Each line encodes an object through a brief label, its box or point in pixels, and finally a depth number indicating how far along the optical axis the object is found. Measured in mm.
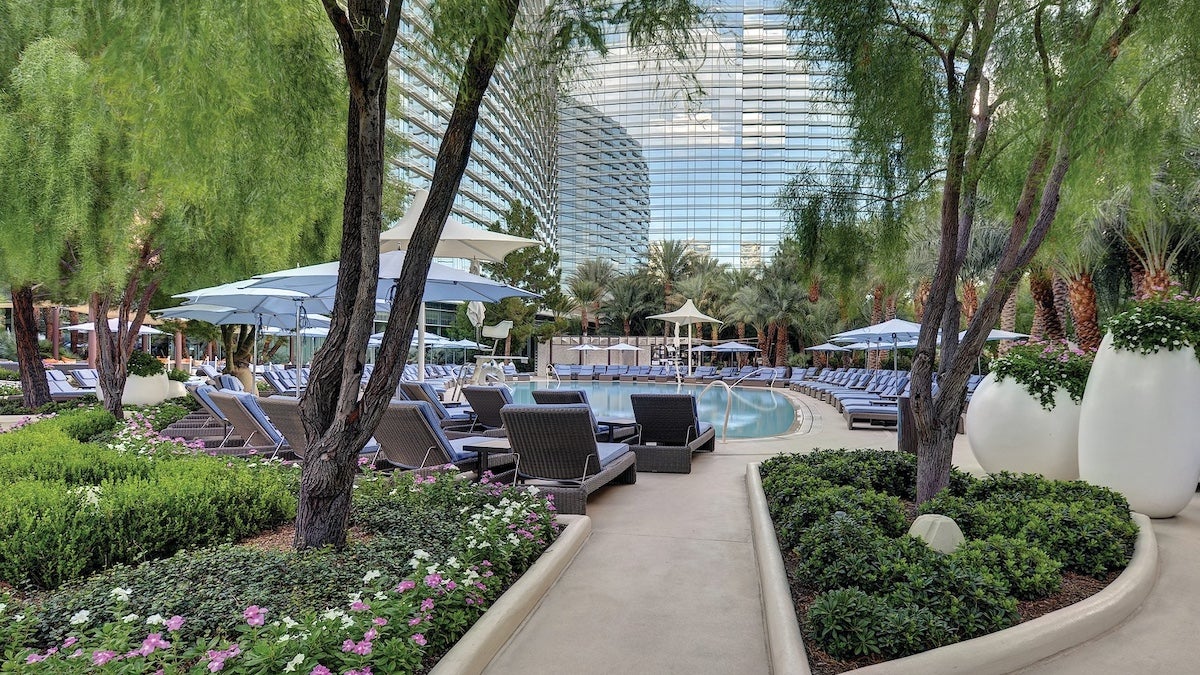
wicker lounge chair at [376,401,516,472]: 6215
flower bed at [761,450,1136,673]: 3107
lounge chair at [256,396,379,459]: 6906
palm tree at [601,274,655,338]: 51969
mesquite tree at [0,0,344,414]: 4031
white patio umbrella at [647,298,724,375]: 17312
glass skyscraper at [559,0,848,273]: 68938
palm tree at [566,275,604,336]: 52969
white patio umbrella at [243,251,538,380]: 7691
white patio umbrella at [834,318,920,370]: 16734
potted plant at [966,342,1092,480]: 6816
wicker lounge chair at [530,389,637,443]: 8750
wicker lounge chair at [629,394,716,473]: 8172
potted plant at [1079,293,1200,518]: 5652
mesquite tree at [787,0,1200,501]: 4312
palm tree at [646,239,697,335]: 52125
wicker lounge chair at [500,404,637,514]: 5863
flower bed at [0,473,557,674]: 2498
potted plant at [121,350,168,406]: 15109
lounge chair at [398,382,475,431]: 9945
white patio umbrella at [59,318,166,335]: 25998
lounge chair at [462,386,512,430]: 9375
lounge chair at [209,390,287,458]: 7891
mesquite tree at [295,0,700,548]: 3768
